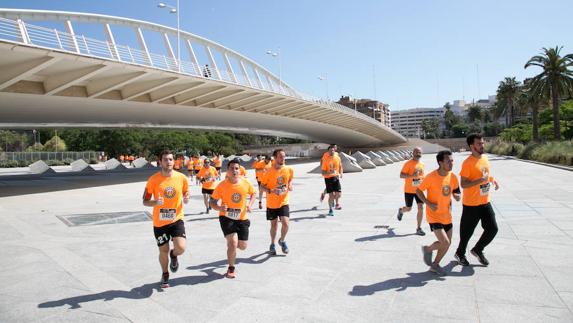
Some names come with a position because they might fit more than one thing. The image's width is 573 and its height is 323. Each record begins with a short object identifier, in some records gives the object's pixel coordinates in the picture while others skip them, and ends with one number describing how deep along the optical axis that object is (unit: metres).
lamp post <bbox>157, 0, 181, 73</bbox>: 24.19
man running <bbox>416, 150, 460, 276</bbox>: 5.11
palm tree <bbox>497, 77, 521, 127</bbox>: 73.06
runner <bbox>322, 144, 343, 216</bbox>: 10.18
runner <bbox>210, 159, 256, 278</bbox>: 5.29
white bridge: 18.31
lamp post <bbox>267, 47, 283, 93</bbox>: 42.61
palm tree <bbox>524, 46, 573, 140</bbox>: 37.12
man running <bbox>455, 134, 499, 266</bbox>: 5.26
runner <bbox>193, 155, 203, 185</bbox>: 20.14
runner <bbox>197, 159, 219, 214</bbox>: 10.64
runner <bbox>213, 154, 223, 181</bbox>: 19.59
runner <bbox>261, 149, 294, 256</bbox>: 6.33
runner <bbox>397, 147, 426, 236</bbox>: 7.94
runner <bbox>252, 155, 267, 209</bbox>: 12.67
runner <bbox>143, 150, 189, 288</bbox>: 4.93
